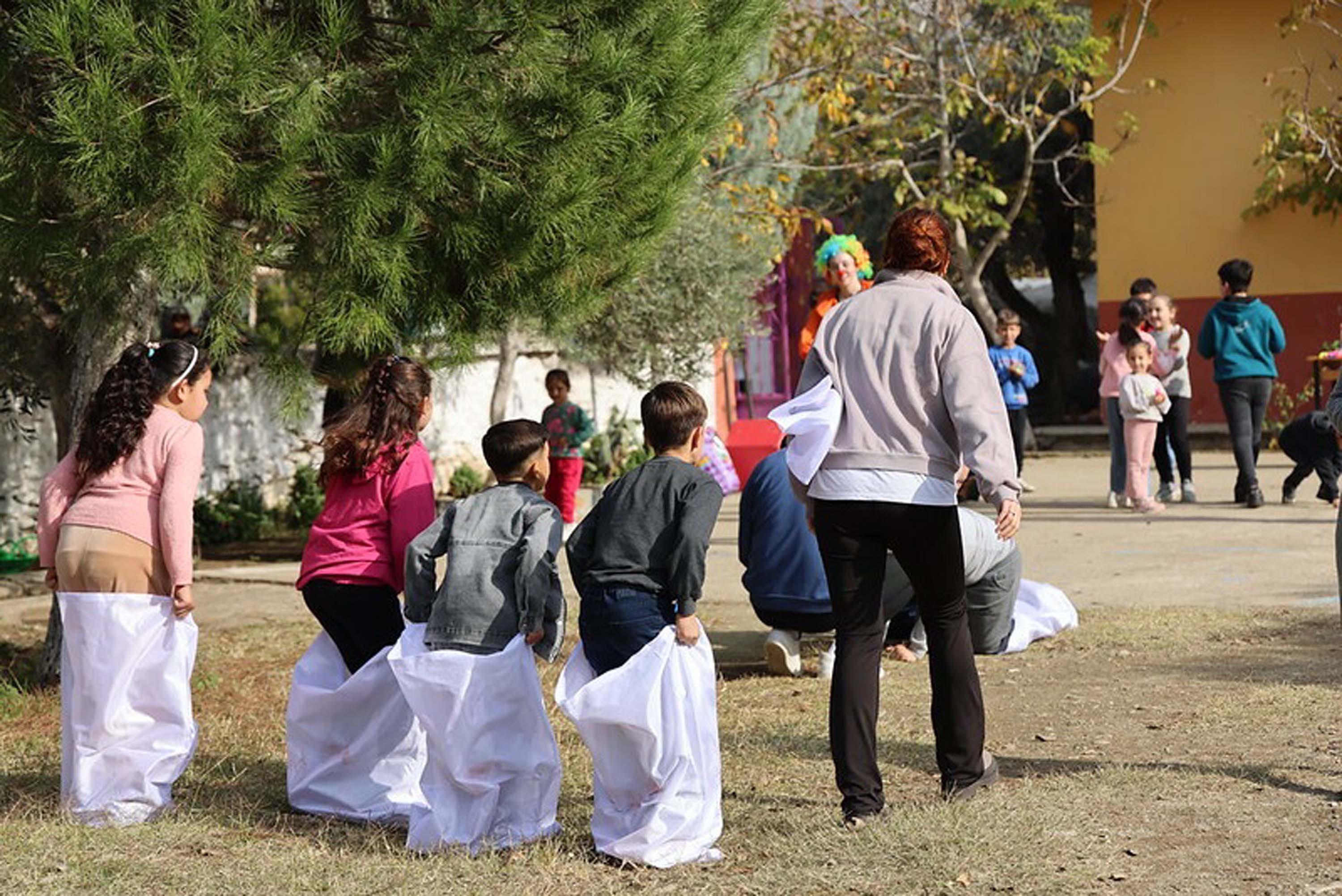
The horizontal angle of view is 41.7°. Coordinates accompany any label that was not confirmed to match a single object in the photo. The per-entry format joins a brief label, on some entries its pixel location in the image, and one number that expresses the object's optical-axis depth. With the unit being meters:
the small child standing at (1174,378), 12.11
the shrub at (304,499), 13.20
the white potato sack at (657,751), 4.68
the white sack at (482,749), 4.93
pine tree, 5.59
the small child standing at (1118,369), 11.99
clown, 8.64
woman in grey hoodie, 4.73
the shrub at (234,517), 12.50
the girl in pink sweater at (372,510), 5.39
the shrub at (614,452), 15.23
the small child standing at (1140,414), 11.70
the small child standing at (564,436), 11.45
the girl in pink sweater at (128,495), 5.35
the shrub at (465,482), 14.25
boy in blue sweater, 12.91
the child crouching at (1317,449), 11.41
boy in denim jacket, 4.98
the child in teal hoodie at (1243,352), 11.91
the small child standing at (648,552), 4.78
